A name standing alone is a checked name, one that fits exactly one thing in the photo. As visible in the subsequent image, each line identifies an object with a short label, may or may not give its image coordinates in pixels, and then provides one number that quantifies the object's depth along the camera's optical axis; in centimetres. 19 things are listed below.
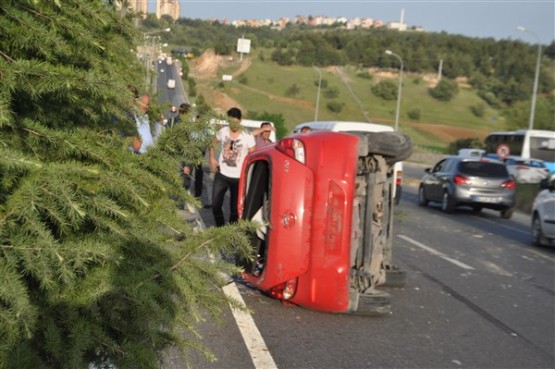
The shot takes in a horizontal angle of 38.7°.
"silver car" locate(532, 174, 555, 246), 1426
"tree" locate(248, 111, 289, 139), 3459
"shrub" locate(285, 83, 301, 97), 10762
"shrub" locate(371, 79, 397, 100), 11631
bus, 4184
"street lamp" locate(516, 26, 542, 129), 3816
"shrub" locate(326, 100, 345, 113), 10275
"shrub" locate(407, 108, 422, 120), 10931
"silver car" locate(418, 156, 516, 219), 2052
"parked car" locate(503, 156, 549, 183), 3566
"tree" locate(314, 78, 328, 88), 11494
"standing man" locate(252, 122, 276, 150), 1249
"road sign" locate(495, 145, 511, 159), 3591
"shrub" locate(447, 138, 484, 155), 7100
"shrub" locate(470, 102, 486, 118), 11631
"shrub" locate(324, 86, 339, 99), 11188
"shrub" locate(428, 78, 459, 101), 12181
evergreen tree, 229
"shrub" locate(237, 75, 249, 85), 10590
